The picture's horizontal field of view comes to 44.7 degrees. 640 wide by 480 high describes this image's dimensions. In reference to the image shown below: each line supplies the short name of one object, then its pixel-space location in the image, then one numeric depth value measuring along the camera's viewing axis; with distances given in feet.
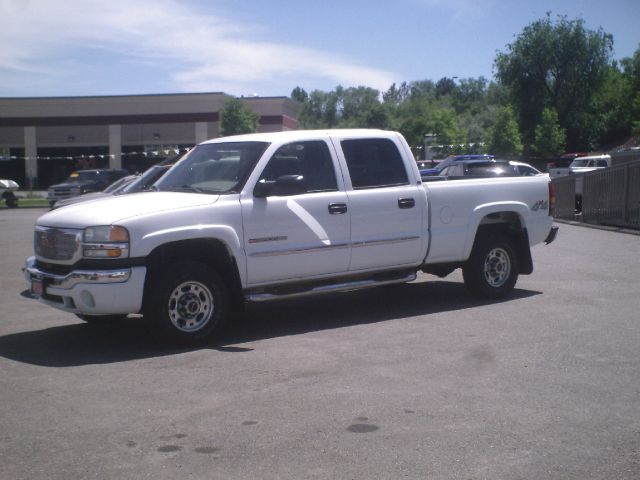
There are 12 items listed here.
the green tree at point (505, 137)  181.68
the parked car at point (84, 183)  108.58
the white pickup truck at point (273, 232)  23.67
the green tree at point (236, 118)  166.30
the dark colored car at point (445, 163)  95.61
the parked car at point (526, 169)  89.98
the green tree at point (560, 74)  222.69
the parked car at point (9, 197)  123.13
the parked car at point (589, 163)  133.90
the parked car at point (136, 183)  49.02
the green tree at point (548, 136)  194.90
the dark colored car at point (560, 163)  166.36
